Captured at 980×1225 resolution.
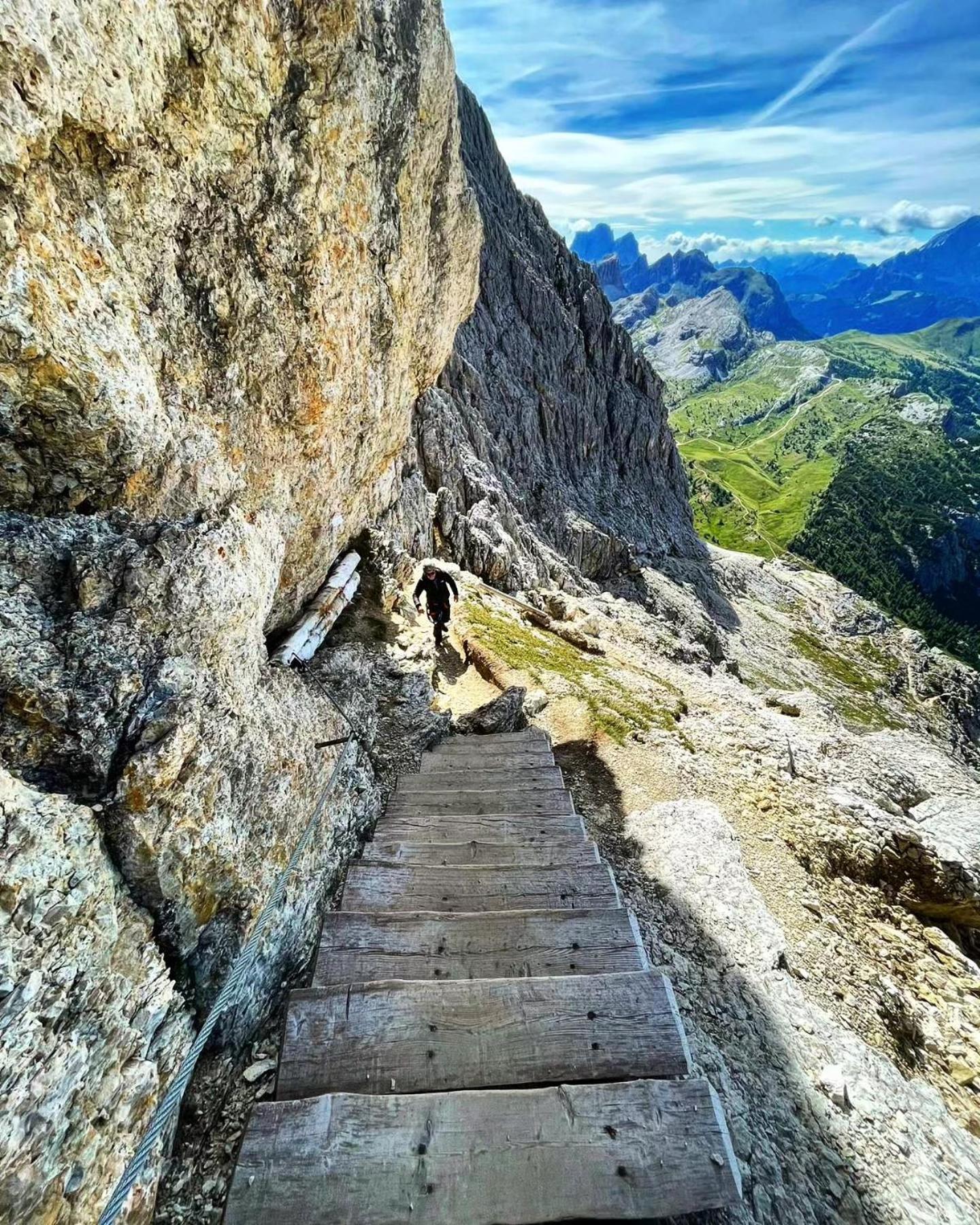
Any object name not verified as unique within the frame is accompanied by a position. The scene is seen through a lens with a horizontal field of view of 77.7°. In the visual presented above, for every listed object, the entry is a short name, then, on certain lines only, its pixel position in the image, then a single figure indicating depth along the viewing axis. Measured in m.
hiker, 17.89
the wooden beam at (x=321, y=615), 13.96
